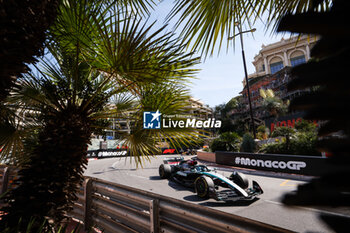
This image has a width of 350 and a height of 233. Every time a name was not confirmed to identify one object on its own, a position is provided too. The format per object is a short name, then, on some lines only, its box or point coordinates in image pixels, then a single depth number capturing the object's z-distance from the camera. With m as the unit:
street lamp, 16.48
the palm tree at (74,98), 2.05
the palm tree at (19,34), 1.35
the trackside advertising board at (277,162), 8.54
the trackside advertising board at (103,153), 23.42
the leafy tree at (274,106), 28.25
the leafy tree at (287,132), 12.58
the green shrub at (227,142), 15.73
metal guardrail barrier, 1.82
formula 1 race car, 5.41
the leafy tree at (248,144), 14.48
